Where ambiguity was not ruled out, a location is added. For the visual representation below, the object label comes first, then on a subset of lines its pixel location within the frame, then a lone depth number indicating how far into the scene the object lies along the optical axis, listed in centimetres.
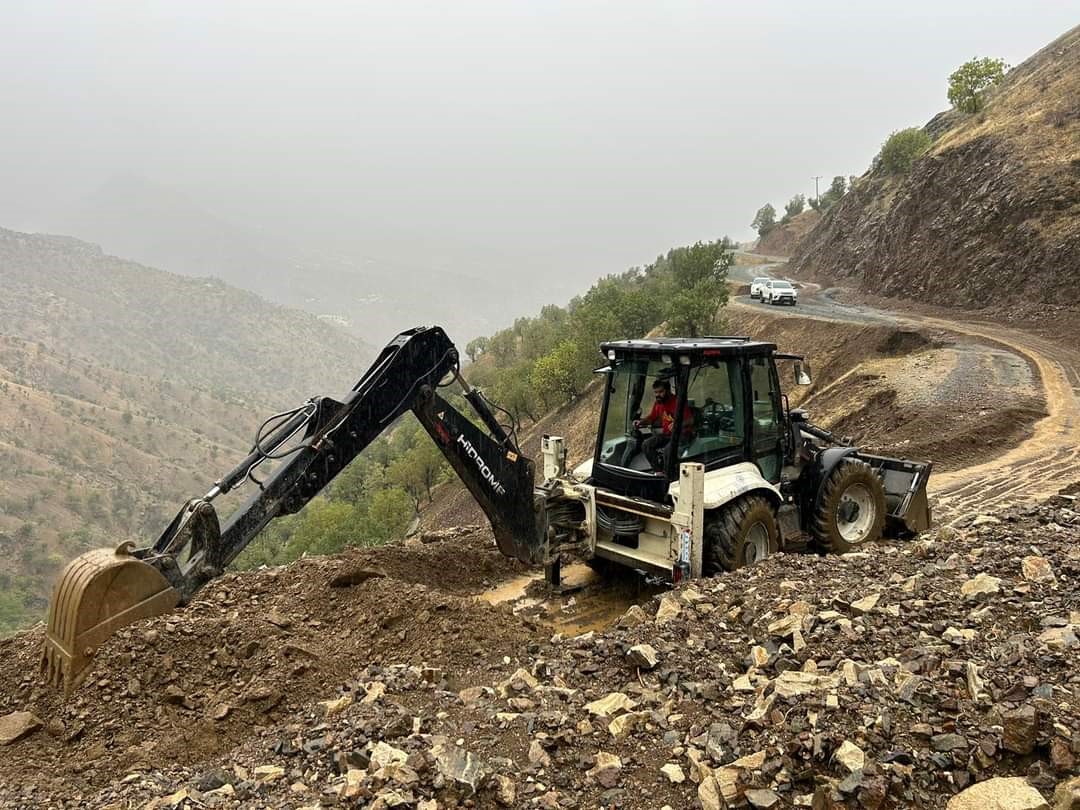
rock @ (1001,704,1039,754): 288
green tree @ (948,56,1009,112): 3819
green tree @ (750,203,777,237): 7738
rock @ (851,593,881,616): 443
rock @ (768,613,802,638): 433
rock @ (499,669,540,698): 412
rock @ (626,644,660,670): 419
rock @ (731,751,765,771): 309
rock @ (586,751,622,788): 317
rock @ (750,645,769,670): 407
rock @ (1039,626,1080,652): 347
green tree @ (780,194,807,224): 7688
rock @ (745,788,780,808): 290
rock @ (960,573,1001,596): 445
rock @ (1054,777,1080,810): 254
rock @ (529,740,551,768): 332
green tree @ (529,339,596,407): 3684
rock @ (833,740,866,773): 290
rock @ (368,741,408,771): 327
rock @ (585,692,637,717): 371
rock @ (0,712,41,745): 394
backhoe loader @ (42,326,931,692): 422
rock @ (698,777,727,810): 296
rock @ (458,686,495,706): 399
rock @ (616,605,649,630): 497
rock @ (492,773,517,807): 309
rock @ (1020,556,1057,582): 456
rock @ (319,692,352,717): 394
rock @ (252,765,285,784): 340
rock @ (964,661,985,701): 321
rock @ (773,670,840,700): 350
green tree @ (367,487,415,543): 2809
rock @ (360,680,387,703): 401
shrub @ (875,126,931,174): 4472
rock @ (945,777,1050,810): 260
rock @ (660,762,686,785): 314
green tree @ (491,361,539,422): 3975
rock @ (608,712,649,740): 350
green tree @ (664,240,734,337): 3106
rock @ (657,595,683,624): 483
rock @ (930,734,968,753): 296
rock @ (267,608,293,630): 534
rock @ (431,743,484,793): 313
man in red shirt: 623
